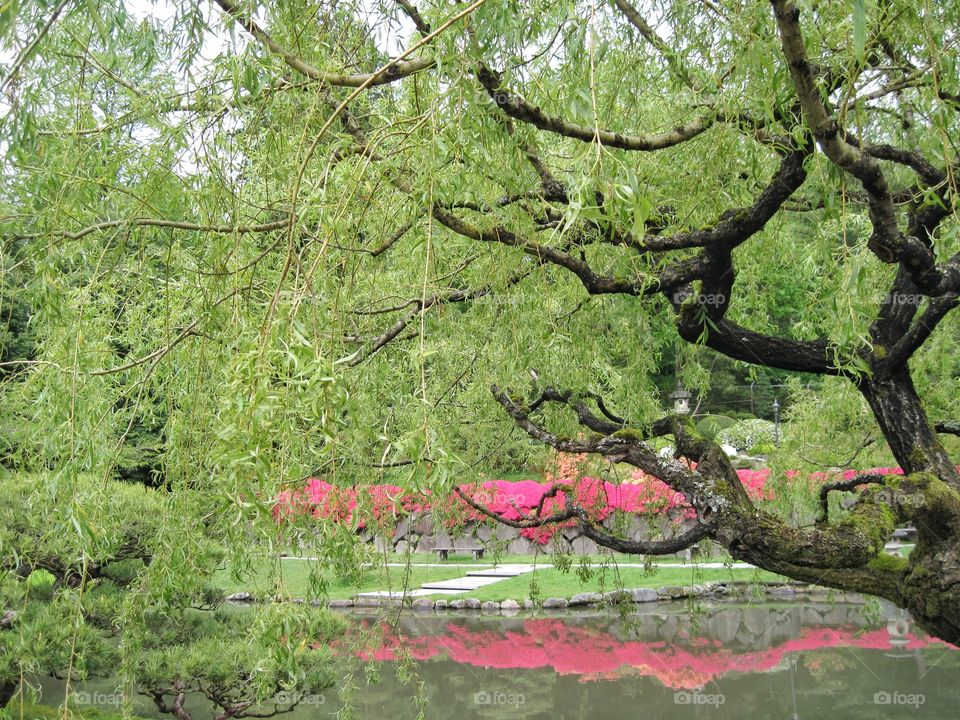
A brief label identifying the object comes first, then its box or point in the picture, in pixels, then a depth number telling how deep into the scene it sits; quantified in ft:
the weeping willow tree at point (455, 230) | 4.99
